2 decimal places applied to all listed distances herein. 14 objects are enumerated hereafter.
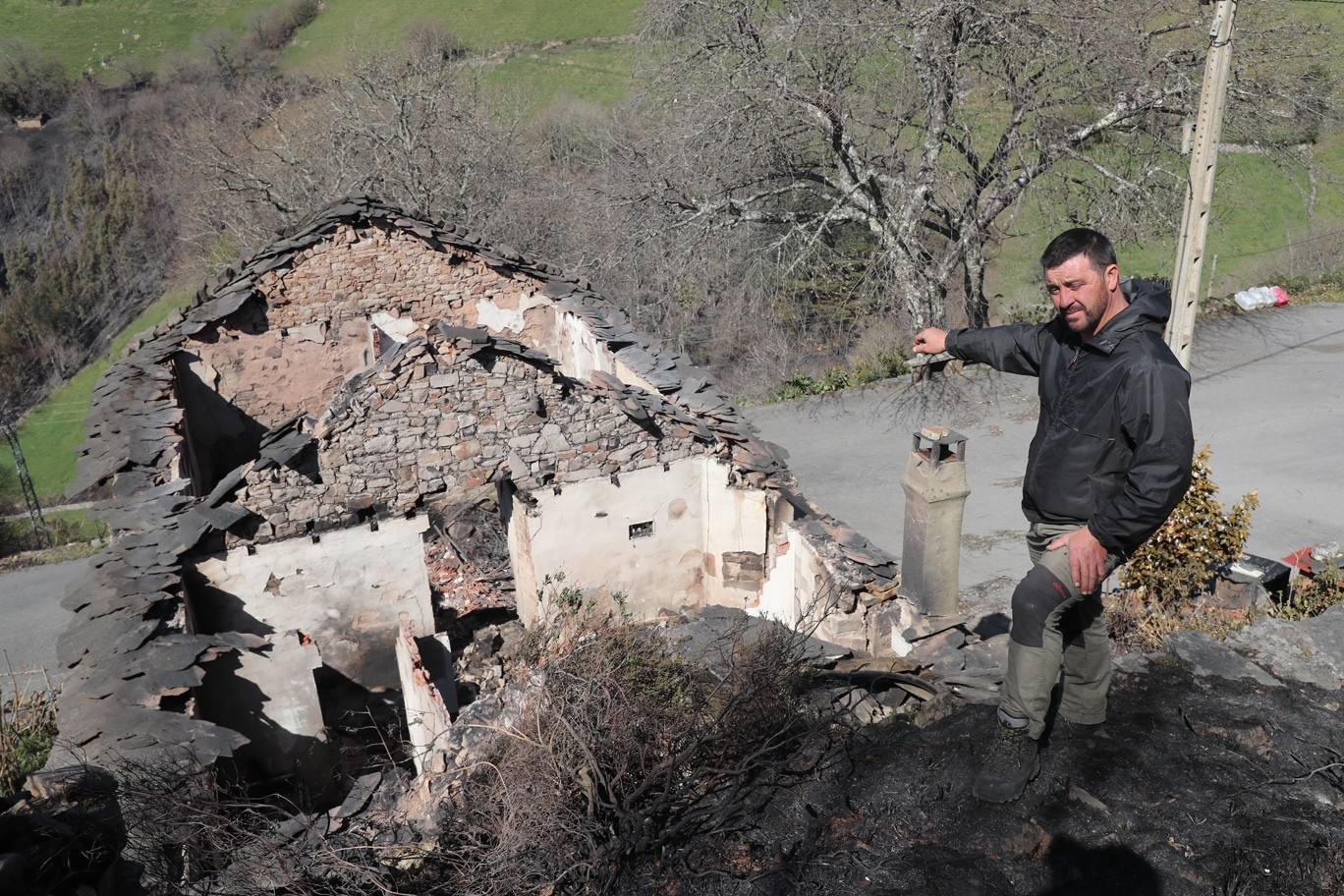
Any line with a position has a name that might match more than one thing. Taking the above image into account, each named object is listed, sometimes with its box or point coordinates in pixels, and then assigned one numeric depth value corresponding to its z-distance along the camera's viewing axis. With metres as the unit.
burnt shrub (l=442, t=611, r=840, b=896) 3.80
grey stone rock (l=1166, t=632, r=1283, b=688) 4.63
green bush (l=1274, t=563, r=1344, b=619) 7.71
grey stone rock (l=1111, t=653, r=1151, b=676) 4.64
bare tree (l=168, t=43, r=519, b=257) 25.33
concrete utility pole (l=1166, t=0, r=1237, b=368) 8.16
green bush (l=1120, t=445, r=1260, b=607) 8.16
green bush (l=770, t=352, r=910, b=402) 16.72
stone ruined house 6.76
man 3.35
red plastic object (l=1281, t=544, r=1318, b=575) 9.16
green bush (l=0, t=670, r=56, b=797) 7.42
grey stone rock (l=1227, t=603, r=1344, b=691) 4.77
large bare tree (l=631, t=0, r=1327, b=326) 16.59
